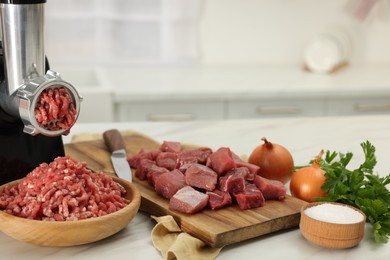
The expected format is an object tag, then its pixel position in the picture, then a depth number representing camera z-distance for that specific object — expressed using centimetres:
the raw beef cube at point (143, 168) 146
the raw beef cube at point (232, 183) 131
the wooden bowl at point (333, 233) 116
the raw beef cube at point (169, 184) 133
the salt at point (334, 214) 118
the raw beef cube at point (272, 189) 134
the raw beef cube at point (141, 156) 153
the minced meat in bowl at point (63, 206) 112
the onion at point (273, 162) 149
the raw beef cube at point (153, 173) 140
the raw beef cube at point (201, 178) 132
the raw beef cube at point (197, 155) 143
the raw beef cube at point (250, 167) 138
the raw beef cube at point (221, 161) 136
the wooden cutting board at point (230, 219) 119
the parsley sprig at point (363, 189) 124
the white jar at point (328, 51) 342
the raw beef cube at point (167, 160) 148
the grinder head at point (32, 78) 119
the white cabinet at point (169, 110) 285
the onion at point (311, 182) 136
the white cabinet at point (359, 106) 303
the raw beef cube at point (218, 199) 128
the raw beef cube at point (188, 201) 125
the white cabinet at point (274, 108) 294
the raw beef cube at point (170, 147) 157
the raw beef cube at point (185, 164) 140
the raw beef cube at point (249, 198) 128
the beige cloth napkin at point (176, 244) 114
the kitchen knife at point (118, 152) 151
